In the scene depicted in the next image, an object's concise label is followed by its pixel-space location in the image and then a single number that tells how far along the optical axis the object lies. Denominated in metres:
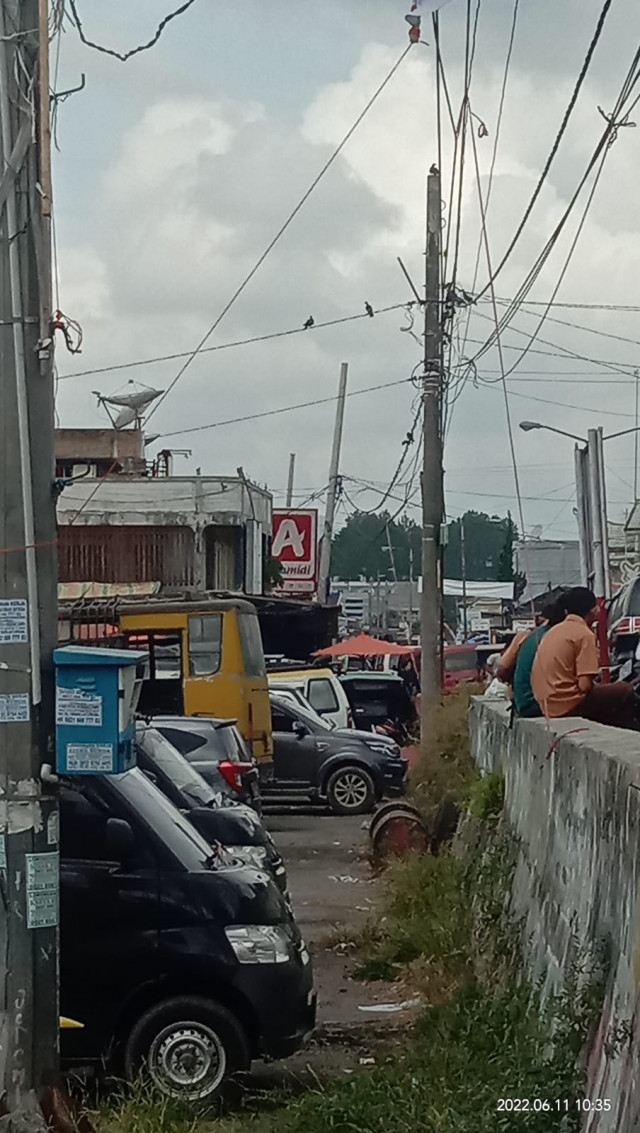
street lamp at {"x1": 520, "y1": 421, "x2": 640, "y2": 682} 19.81
